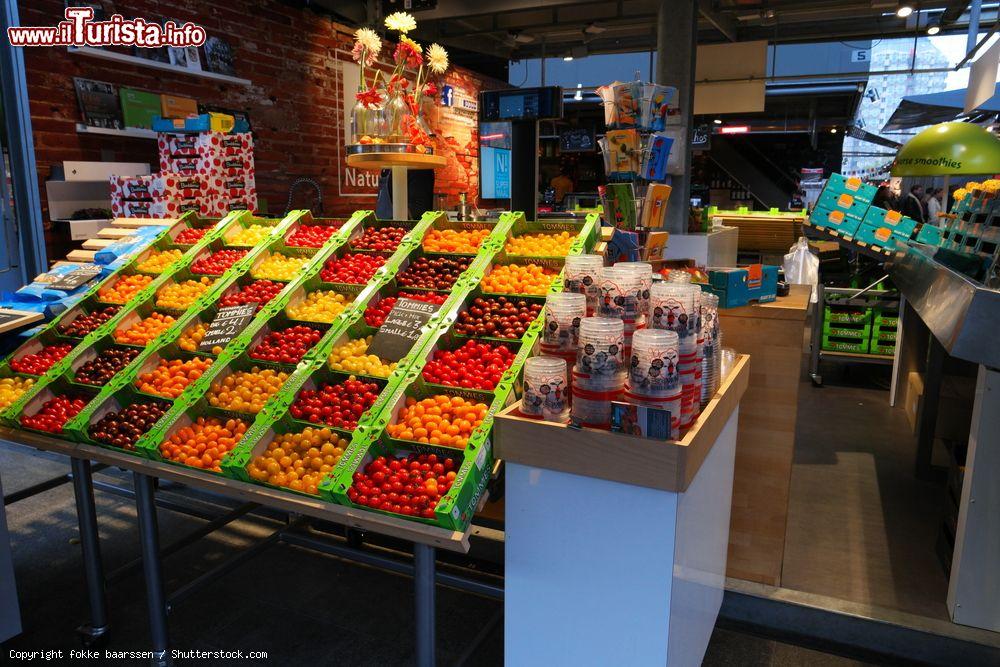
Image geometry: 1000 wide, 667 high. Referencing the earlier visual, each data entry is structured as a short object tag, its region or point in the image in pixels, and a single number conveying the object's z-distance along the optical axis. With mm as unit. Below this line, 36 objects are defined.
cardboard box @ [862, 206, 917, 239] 4992
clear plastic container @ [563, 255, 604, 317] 2062
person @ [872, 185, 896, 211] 7997
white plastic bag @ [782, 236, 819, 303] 6039
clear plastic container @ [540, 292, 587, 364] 1917
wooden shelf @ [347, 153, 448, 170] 3652
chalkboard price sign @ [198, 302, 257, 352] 2729
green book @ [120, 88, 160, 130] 5438
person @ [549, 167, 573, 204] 16812
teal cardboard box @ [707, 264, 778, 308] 2818
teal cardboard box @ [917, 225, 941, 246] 4715
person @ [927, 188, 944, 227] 7060
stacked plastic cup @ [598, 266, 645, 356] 1911
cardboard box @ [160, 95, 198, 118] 5680
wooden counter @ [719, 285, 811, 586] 2797
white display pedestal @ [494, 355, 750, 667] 1656
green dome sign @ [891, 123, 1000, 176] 4012
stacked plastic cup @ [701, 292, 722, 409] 1982
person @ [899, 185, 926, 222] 7102
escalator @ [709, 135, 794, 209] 17891
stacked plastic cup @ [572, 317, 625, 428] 1674
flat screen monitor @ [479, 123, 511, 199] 8930
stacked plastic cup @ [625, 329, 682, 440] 1596
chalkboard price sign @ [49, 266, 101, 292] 3432
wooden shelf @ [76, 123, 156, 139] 5133
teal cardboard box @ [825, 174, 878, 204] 5035
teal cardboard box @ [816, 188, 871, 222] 5047
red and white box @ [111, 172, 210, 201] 4637
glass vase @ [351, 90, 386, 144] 3691
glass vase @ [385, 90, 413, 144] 3699
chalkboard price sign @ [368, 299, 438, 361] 2465
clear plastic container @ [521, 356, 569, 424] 1771
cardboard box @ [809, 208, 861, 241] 5066
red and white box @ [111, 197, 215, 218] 4656
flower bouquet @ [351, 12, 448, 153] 3562
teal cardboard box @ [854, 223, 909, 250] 5008
